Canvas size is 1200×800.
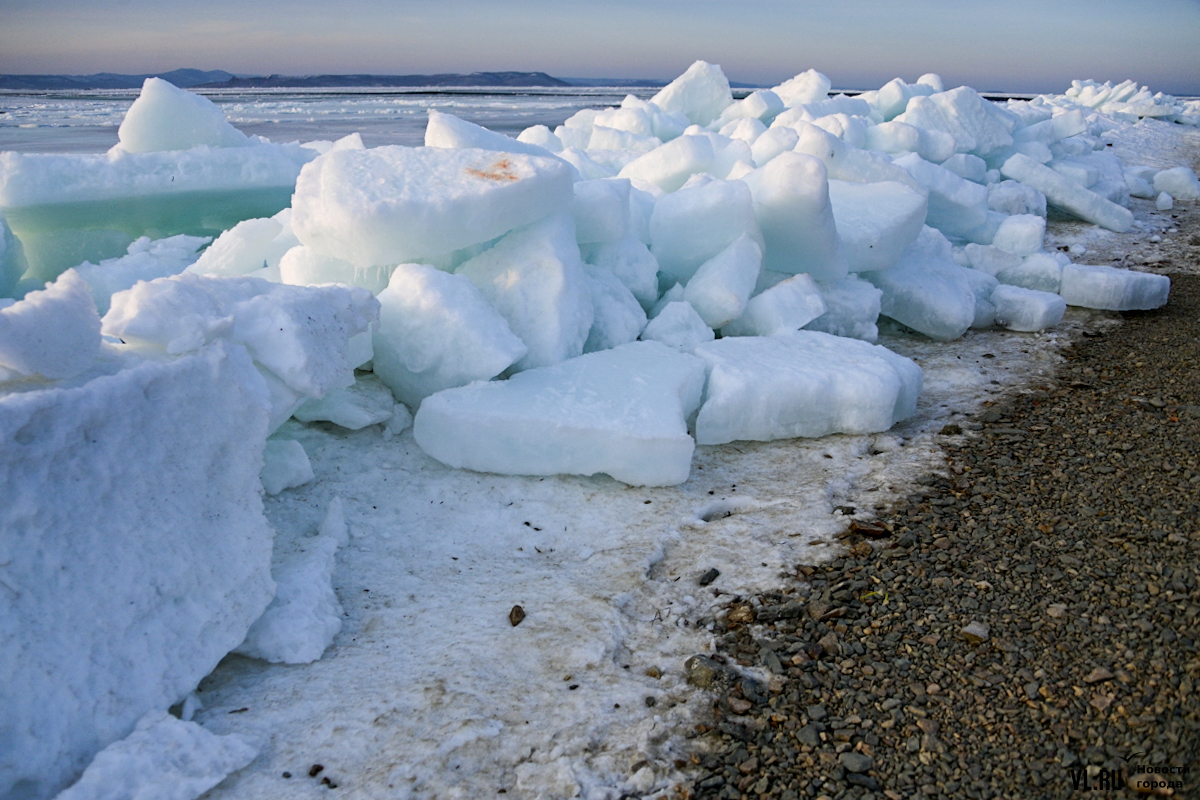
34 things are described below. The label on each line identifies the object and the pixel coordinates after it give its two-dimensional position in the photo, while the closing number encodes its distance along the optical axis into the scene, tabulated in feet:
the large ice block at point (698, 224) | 11.28
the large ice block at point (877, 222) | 12.52
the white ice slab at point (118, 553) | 4.66
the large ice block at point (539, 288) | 9.39
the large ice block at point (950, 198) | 16.49
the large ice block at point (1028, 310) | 13.75
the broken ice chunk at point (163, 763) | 4.42
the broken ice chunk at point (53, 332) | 4.95
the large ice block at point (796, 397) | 9.28
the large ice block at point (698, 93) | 24.38
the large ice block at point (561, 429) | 8.21
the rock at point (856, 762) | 4.74
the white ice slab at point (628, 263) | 11.38
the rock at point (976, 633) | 5.74
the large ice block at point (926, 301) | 13.17
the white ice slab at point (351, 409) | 8.83
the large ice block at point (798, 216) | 11.37
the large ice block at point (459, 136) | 10.97
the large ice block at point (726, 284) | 11.02
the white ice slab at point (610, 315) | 10.37
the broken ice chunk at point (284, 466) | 7.68
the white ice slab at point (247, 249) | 10.89
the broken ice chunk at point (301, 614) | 5.77
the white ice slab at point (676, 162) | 14.20
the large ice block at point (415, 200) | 8.71
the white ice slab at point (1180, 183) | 27.73
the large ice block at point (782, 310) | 11.19
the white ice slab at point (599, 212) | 10.78
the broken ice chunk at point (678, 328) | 10.51
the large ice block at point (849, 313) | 12.34
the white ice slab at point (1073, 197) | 22.15
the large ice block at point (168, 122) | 14.78
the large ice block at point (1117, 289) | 14.39
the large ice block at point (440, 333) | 8.75
